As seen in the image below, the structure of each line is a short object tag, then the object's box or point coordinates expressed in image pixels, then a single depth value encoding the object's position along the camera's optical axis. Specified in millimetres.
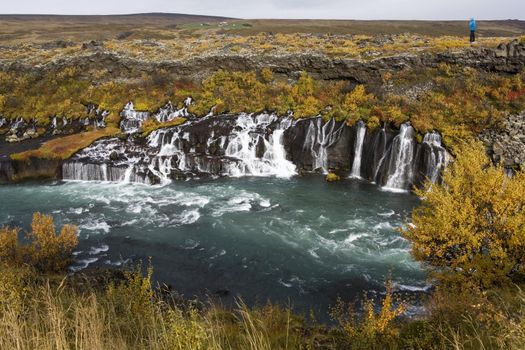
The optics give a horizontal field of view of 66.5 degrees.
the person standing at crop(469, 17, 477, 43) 44616
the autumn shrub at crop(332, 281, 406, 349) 8727
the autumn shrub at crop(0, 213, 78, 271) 20766
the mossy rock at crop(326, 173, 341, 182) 36062
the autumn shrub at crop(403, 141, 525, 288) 14523
